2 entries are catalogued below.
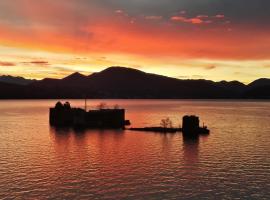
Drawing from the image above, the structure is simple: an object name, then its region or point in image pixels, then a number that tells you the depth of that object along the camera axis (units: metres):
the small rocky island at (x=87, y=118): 152.00
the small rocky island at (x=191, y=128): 125.25
